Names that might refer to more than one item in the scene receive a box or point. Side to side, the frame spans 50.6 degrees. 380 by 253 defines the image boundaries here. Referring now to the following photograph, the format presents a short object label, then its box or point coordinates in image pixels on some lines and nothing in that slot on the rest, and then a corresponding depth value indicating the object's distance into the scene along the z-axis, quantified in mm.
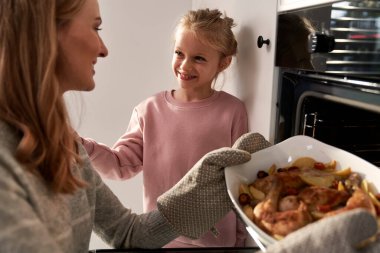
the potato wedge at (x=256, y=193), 663
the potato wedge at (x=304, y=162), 746
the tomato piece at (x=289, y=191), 651
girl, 1168
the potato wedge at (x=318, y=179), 660
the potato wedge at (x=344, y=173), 688
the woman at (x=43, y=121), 516
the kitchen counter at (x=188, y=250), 730
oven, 616
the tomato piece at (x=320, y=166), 729
